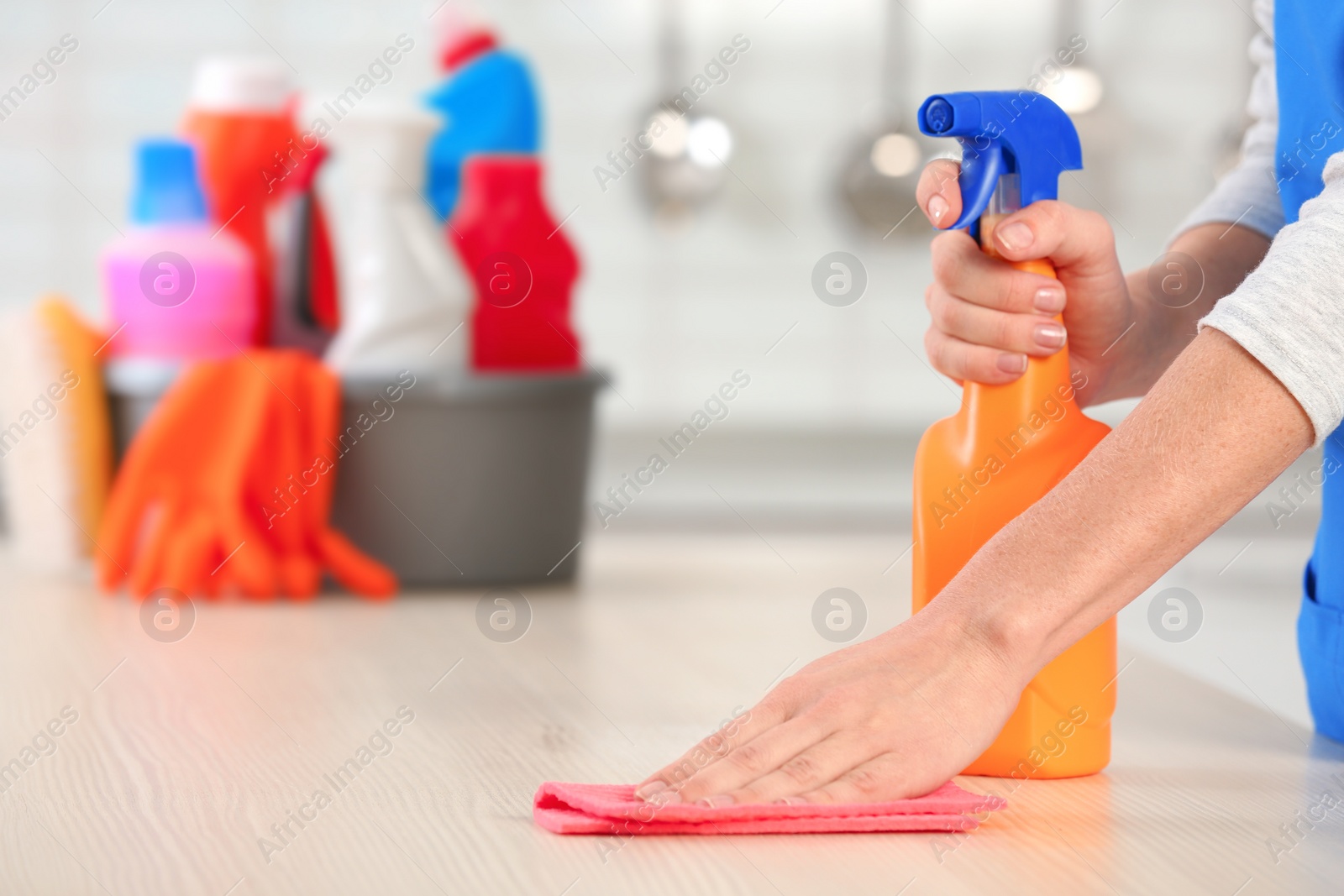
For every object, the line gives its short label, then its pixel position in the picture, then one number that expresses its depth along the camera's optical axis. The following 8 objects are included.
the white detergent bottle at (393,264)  2.78
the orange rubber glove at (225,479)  2.76
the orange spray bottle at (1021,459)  2.22
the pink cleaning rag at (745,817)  1.96
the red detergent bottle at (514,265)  2.83
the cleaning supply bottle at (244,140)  2.84
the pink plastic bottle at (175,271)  2.78
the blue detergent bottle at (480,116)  2.87
